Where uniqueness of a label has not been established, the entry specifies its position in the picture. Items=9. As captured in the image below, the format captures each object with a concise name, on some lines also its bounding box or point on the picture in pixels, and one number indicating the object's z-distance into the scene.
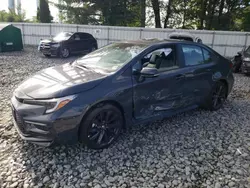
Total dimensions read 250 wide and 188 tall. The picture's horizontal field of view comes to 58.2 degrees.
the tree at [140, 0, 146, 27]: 20.39
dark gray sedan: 2.73
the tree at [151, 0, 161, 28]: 20.12
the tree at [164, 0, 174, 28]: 20.77
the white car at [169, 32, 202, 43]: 9.38
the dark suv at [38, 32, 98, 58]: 11.46
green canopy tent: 12.82
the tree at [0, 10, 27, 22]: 36.50
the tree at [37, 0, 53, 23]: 22.47
